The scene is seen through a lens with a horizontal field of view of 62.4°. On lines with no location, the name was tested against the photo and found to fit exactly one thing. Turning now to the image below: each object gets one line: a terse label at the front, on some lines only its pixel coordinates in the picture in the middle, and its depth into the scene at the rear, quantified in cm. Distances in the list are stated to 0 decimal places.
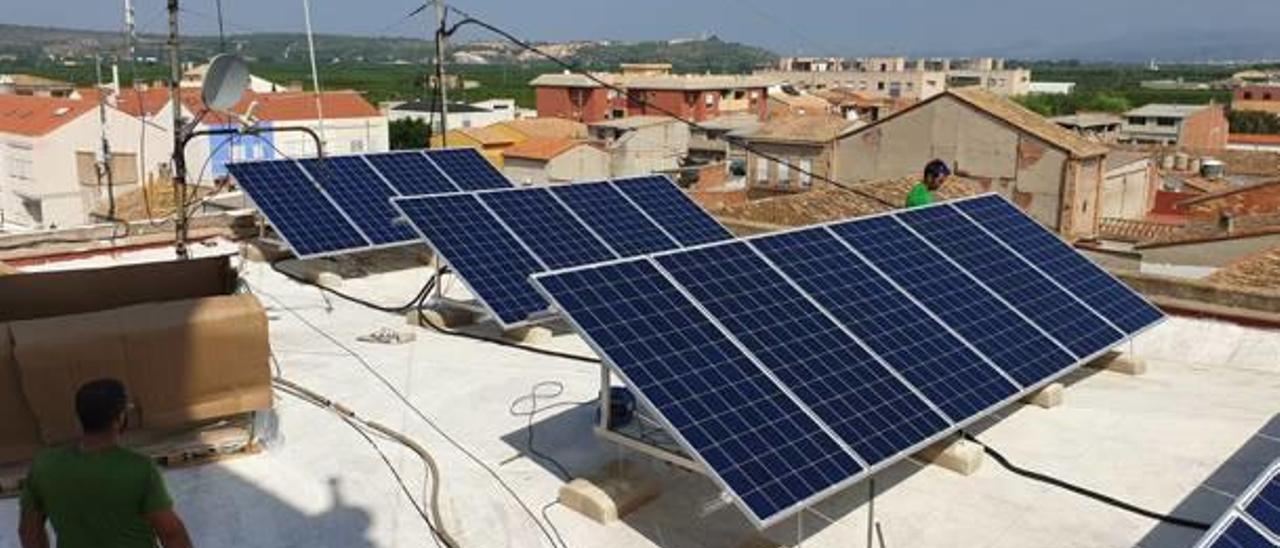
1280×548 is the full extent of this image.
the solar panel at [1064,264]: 1120
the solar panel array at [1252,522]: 521
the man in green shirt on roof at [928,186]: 1311
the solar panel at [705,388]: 662
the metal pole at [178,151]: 1270
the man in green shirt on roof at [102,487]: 489
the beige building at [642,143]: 6819
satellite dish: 1427
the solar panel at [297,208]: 1487
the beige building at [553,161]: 6153
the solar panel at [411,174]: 1702
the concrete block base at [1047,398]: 997
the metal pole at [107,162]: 2194
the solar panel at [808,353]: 739
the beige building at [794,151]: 5041
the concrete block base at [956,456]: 841
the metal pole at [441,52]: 1889
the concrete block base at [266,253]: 1622
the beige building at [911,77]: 14962
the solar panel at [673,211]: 1445
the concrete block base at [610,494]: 758
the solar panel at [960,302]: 933
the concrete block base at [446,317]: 1279
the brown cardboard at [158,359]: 791
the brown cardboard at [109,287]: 949
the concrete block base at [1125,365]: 1109
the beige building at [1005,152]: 4197
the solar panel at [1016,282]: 1030
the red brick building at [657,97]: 9594
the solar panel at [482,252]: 1181
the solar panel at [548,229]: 1274
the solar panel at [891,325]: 832
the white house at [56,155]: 5438
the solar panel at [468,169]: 1753
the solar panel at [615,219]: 1350
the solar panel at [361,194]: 1566
